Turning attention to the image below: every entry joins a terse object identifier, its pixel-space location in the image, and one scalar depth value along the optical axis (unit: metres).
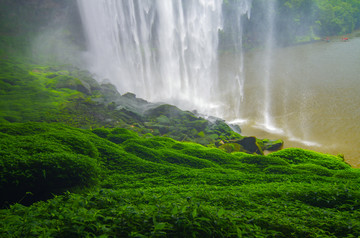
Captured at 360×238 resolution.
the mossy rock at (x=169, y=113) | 15.36
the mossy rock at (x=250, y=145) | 11.36
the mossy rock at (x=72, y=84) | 18.05
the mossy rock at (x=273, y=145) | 12.54
